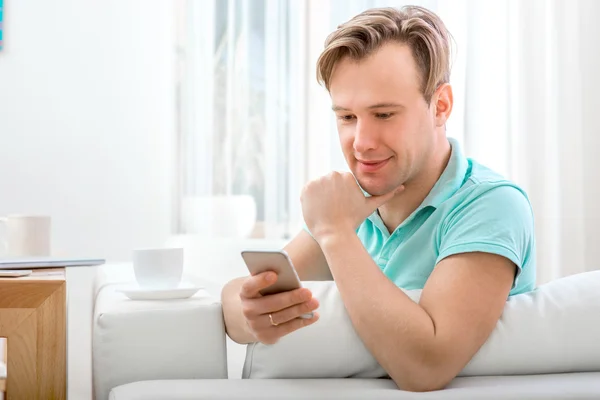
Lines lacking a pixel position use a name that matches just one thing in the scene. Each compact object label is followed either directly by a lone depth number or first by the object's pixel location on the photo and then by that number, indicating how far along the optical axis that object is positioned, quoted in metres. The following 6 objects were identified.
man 1.00
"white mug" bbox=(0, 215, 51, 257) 1.87
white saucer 1.19
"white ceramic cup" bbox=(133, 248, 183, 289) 1.25
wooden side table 1.12
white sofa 0.92
